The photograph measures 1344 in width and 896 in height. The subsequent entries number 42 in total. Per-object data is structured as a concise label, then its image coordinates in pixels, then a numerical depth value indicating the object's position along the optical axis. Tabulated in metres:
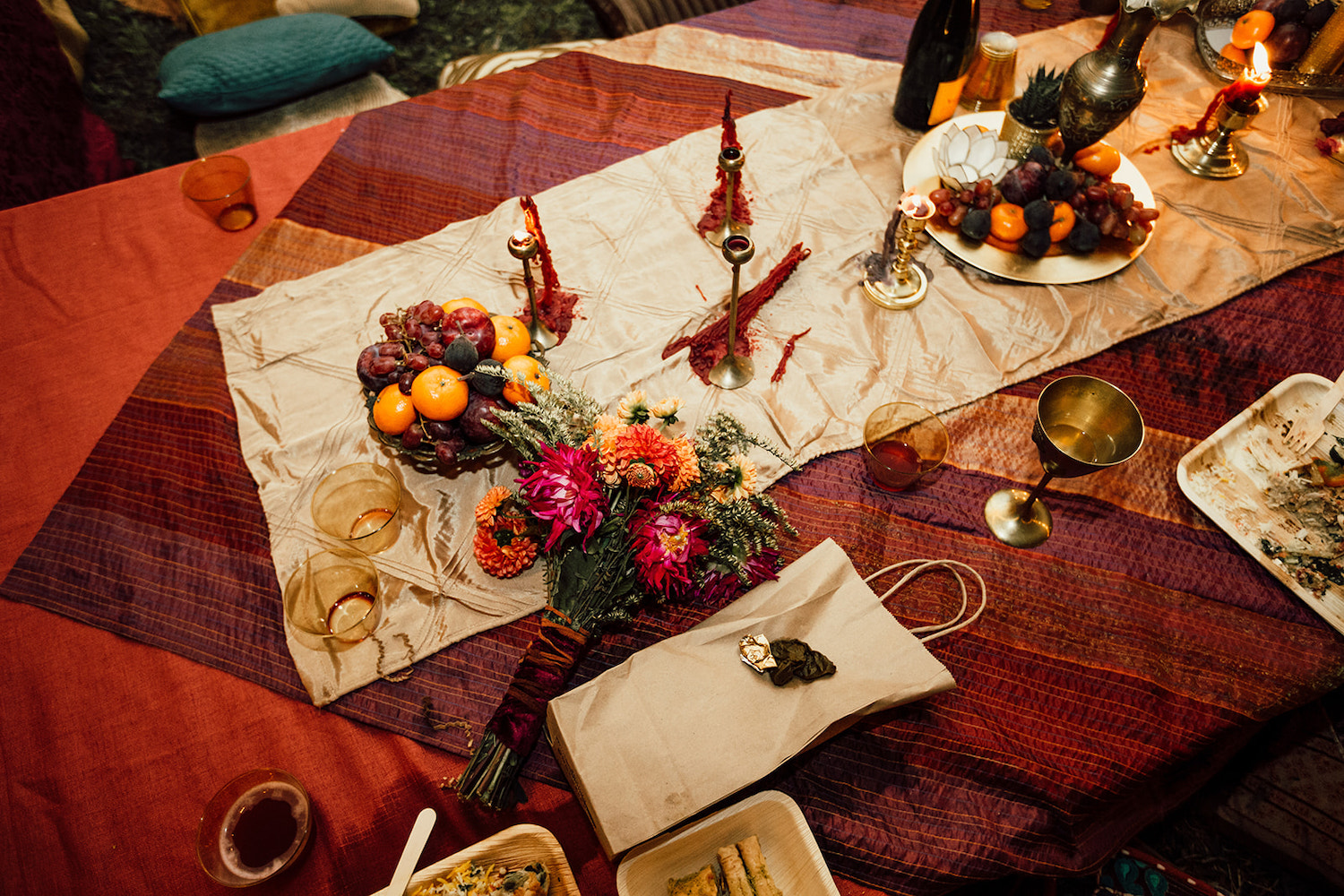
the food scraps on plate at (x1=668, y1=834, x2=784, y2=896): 0.85
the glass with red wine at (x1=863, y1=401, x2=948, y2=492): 1.17
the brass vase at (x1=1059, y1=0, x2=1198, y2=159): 1.21
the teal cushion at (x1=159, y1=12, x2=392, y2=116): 1.88
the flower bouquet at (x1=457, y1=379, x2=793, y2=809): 0.93
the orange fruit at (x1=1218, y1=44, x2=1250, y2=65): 1.65
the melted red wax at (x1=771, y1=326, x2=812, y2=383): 1.27
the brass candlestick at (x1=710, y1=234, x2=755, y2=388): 1.23
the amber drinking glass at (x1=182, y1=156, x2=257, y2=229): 1.47
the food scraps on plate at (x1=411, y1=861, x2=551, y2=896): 0.82
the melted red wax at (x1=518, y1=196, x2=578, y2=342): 1.30
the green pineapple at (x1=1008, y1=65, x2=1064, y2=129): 1.40
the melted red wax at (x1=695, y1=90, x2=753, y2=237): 1.46
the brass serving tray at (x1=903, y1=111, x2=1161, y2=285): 1.36
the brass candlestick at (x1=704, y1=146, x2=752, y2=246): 1.22
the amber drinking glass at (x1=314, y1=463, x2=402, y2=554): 1.12
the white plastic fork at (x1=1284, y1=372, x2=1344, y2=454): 1.13
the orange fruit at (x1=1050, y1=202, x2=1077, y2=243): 1.34
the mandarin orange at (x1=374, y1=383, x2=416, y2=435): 1.07
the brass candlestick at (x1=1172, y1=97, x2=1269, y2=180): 1.51
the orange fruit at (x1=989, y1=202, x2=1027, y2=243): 1.35
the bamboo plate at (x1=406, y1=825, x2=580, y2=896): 0.83
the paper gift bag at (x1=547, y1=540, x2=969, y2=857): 0.84
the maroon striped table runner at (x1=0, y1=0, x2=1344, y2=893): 0.96
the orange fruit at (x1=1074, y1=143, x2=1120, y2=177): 1.39
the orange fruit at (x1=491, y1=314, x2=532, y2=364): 1.13
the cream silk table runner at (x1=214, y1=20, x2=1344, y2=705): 1.14
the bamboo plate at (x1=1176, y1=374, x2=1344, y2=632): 1.12
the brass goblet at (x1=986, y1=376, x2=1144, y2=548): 1.06
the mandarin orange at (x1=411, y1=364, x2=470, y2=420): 1.04
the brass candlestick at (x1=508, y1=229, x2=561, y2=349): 1.08
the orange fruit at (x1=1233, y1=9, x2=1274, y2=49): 1.61
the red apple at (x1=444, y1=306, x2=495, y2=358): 1.10
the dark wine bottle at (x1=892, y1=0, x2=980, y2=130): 1.44
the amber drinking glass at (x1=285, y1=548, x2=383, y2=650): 1.05
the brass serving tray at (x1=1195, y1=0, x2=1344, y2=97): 1.65
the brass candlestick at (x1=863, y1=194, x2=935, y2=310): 1.31
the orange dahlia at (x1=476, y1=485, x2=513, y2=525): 1.05
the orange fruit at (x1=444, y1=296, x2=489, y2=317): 1.15
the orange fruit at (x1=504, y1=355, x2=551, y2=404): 1.05
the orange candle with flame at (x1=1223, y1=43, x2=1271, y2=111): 1.43
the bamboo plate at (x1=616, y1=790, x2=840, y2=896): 0.84
